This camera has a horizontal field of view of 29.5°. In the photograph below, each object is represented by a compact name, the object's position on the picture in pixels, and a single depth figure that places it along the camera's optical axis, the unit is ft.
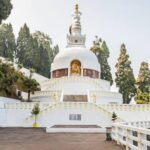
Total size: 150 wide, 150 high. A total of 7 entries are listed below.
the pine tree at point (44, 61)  184.57
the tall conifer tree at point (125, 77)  145.18
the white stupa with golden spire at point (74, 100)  82.43
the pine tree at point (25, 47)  175.52
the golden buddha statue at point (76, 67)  135.64
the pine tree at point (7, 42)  180.34
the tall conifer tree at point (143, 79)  143.03
